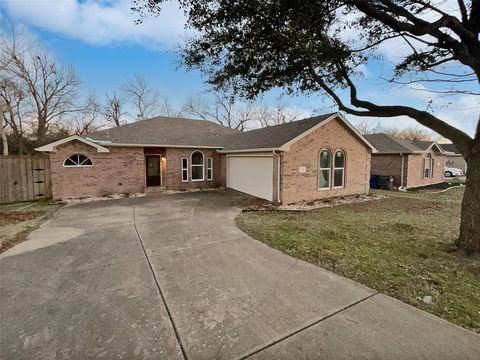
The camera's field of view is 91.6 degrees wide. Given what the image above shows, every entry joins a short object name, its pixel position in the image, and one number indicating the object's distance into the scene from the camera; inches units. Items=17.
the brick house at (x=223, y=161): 426.0
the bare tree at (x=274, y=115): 1435.8
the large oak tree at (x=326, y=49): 184.7
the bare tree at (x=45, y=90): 899.4
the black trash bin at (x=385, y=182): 667.4
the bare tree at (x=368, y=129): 1887.3
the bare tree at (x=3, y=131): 785.6
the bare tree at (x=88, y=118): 1045.5
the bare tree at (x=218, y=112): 1320.1
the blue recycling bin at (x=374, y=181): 696.4
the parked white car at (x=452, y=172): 1138.7
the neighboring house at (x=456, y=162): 1348.9
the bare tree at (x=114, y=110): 1152.8
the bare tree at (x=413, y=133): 1756.9
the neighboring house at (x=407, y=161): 692.7
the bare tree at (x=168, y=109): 1264.8
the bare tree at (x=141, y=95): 1178.6
